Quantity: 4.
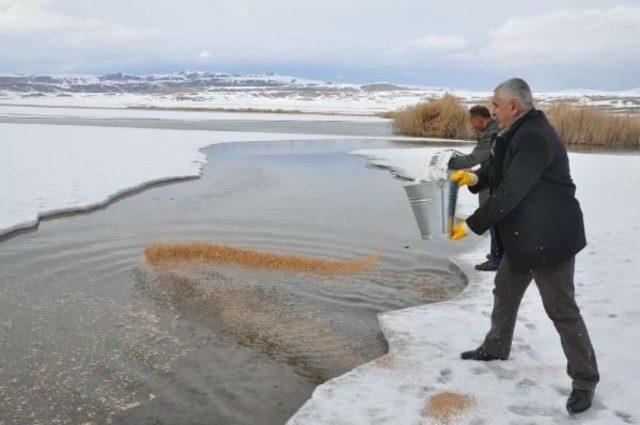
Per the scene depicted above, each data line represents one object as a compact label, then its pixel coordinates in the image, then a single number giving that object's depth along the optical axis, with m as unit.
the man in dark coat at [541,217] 3.03
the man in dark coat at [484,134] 5.13
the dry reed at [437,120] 26.92
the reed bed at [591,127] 23.56
